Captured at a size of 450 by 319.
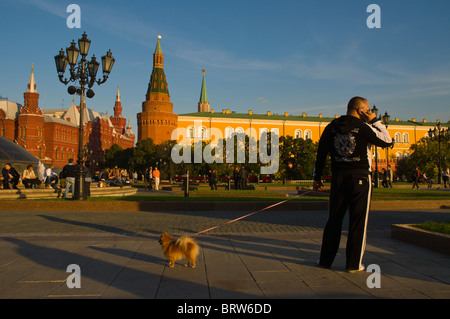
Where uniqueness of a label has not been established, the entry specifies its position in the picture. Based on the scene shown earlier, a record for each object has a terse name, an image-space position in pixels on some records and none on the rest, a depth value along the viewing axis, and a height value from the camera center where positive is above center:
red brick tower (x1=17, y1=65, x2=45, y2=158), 76.19 +9.29
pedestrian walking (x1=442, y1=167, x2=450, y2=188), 32.03 -0.70
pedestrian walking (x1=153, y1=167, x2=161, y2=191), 28.16 -0.78
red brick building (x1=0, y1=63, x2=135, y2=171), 76.12 +8.42
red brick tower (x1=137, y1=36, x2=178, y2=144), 97.81 +15.17
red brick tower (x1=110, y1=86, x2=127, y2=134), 149.41 +20.48
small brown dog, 4.71 -1.05
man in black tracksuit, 4.51 -0.09
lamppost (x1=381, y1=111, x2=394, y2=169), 26.91 +3.77
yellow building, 93.56 +11.20
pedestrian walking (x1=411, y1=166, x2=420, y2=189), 28.10 -0.51
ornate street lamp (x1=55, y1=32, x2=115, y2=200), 14.59 +4.20
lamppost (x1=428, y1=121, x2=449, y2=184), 35.56 -0.35
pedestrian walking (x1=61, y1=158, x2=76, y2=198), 14.73 -0.19
